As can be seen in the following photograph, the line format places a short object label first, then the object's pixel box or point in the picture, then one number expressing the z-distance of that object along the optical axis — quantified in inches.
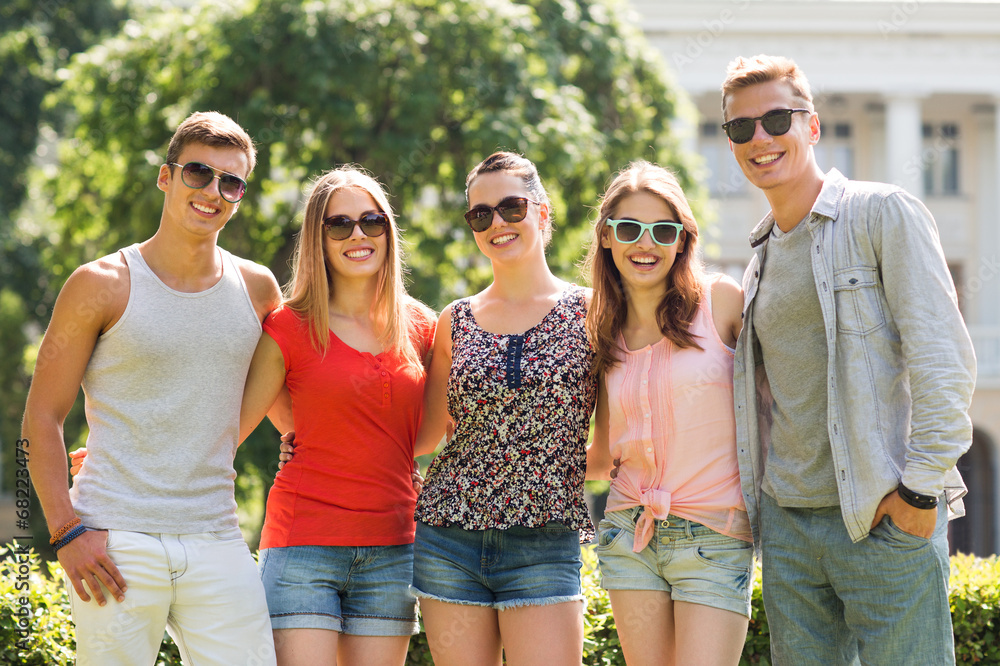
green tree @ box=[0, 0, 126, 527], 595.5
